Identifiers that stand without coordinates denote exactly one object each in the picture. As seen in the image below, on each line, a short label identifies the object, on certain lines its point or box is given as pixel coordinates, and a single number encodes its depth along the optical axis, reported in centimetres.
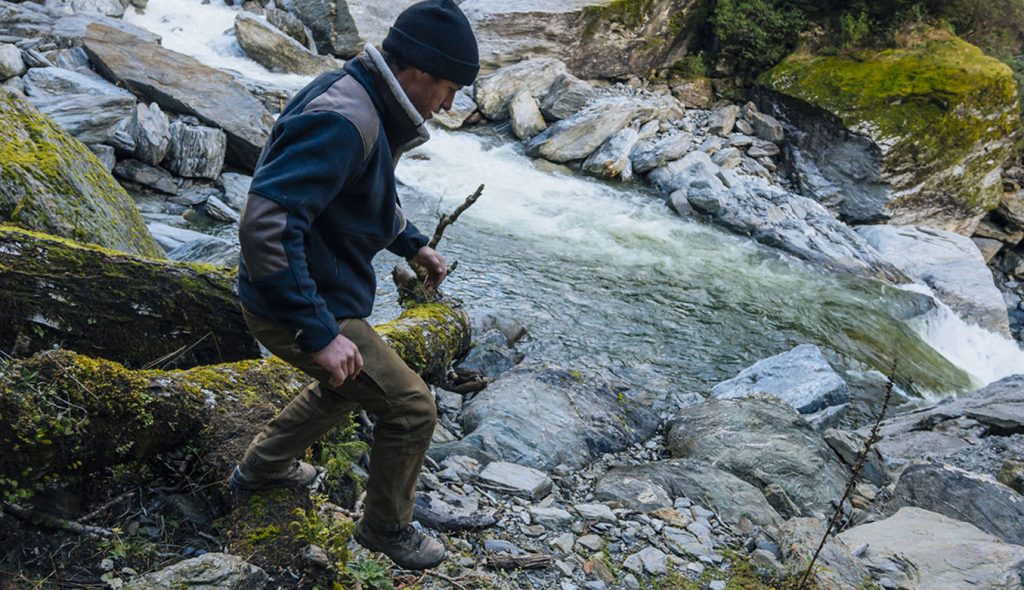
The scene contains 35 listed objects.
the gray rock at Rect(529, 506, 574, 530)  438
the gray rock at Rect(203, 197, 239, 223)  1093
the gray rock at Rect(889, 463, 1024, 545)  539
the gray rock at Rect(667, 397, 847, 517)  586
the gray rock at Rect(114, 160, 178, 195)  1111
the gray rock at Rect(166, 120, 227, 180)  1162
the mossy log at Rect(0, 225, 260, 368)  376
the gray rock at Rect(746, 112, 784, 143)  1980
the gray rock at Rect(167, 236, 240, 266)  795
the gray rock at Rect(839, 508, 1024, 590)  421
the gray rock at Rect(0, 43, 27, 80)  1141
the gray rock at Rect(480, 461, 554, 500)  476
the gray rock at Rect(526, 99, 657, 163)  1736
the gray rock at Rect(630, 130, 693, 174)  1712
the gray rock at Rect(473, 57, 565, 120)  1867
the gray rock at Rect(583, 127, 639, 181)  1698
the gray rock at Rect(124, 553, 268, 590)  260
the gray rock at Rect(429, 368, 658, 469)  566
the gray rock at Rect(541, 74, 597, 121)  1856
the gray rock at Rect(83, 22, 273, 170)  1266
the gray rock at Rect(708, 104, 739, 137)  1961
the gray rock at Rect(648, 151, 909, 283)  1482
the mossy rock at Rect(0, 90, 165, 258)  477
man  253
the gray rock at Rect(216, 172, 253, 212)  1141
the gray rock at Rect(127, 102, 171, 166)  1131
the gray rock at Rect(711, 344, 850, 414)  845
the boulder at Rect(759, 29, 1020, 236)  1856
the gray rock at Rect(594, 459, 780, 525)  504
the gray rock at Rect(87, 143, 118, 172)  1050
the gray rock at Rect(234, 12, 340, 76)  1786
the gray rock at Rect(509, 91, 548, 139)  1798
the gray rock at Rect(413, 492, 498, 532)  400
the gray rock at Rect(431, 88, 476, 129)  1789
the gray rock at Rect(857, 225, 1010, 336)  1477
